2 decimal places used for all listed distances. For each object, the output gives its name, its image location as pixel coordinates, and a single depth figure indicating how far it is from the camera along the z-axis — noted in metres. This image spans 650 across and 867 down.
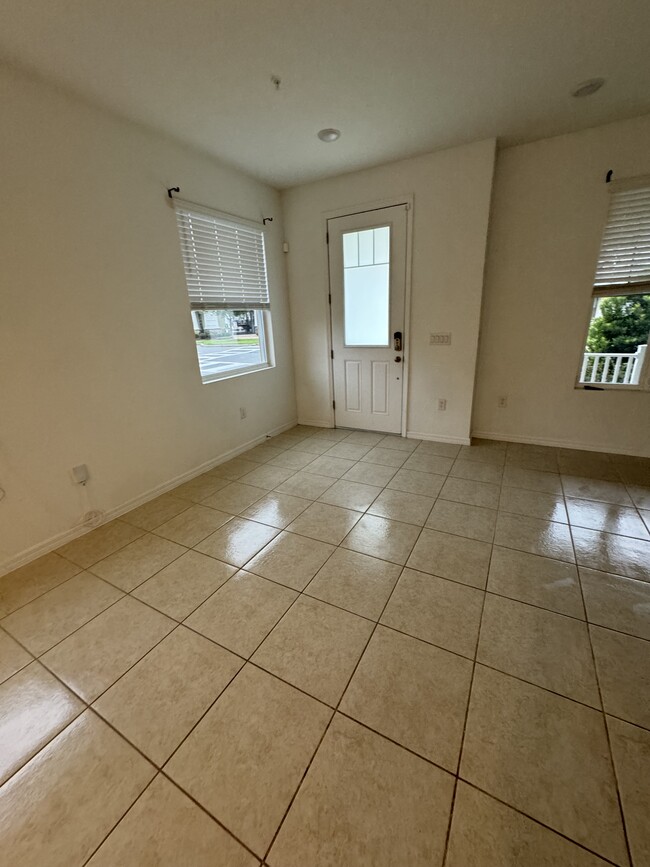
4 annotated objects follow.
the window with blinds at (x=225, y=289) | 2.89
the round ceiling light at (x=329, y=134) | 2.56
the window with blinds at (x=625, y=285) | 2.73
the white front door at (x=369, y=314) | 3.37
